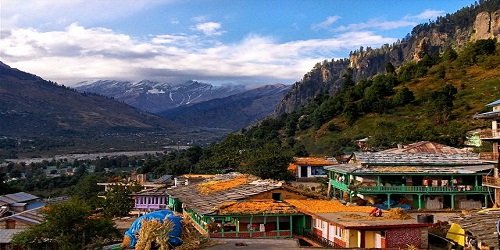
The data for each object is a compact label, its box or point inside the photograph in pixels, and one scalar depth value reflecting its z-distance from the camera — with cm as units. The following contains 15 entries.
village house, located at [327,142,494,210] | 4009
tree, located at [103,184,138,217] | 5428
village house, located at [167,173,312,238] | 2794
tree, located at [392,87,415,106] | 8588
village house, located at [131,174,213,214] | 5784
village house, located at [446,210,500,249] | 1591
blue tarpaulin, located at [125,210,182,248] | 1906
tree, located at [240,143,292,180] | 5344
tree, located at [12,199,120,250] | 3044
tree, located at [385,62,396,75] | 10856
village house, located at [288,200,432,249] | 2244
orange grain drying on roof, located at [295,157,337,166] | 5837
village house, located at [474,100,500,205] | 3762
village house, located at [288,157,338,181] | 5834
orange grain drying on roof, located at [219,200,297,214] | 2795
